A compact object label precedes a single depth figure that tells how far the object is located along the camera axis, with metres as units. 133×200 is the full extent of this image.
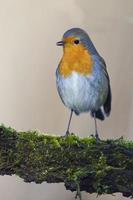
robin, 2.72
